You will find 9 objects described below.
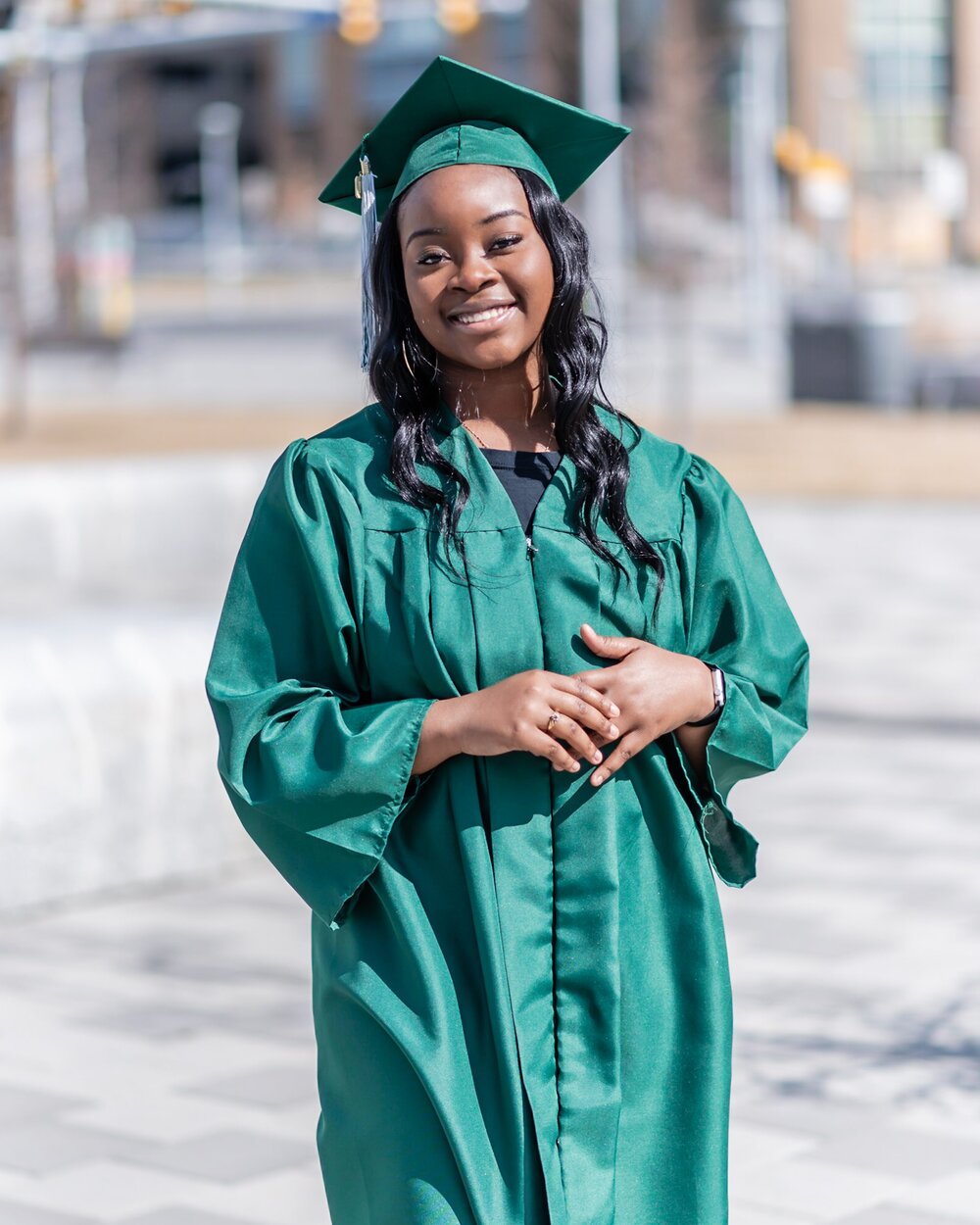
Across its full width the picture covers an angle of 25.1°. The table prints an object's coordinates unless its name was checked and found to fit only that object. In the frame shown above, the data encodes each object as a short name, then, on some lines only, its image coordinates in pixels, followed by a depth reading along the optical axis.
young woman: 2.55
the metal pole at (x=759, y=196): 37.06
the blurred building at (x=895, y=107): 73.81
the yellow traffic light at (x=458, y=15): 21.89
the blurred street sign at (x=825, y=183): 47.03
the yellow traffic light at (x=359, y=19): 19.47
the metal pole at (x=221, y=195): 64.12
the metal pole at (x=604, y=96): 35.56
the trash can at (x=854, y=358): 30.56
